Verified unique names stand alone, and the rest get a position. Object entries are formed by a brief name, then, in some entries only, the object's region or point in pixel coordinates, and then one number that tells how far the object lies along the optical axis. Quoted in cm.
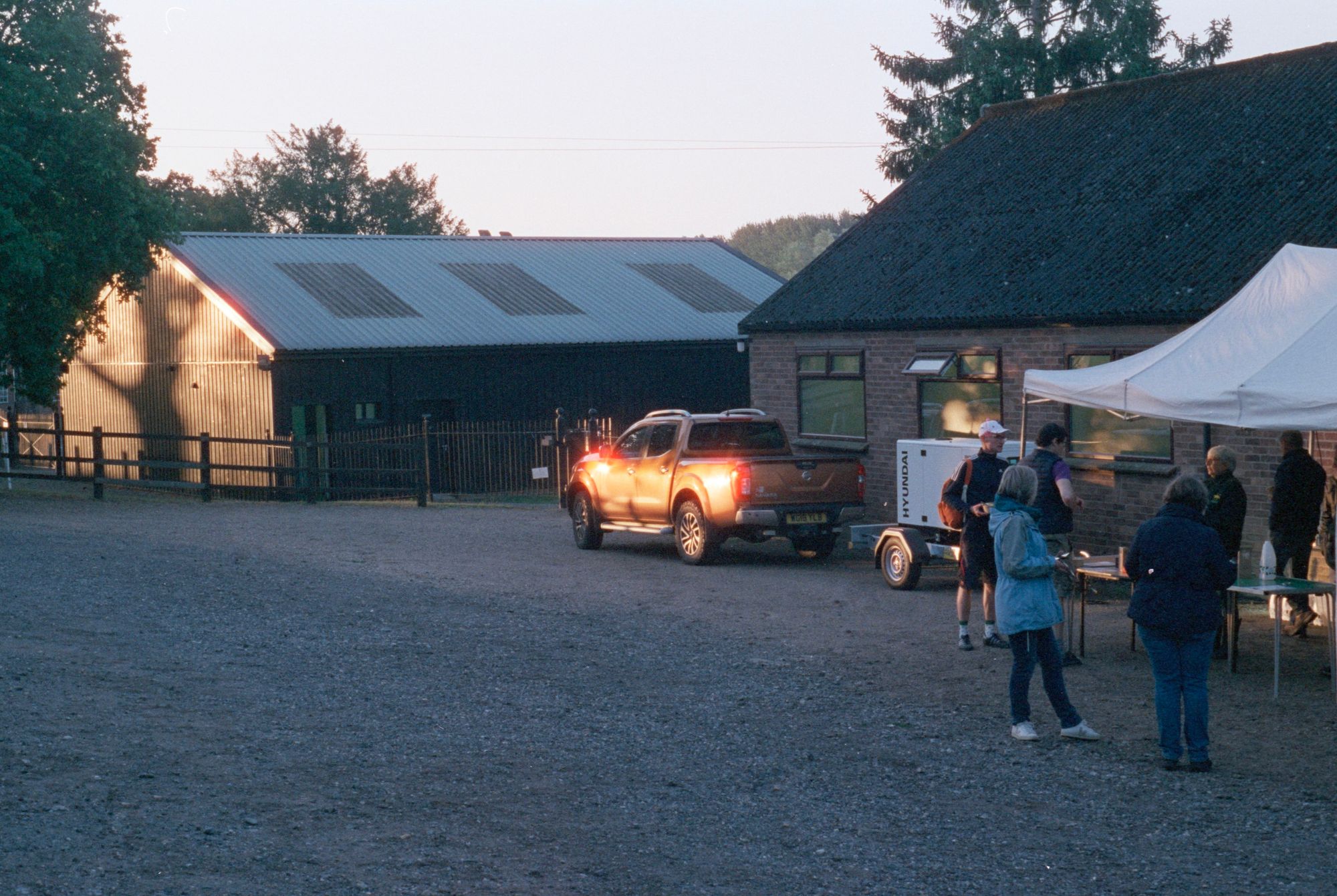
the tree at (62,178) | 2745
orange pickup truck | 1714
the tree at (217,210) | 7338
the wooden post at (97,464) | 2977
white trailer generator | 1532
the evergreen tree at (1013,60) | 3544
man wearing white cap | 1147
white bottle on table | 1009
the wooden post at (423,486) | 2777
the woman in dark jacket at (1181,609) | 807
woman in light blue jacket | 873
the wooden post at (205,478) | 2959
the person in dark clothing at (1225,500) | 1088
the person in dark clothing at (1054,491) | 1137
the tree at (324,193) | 7612
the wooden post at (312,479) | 2906
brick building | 1565
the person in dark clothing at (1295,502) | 1142
